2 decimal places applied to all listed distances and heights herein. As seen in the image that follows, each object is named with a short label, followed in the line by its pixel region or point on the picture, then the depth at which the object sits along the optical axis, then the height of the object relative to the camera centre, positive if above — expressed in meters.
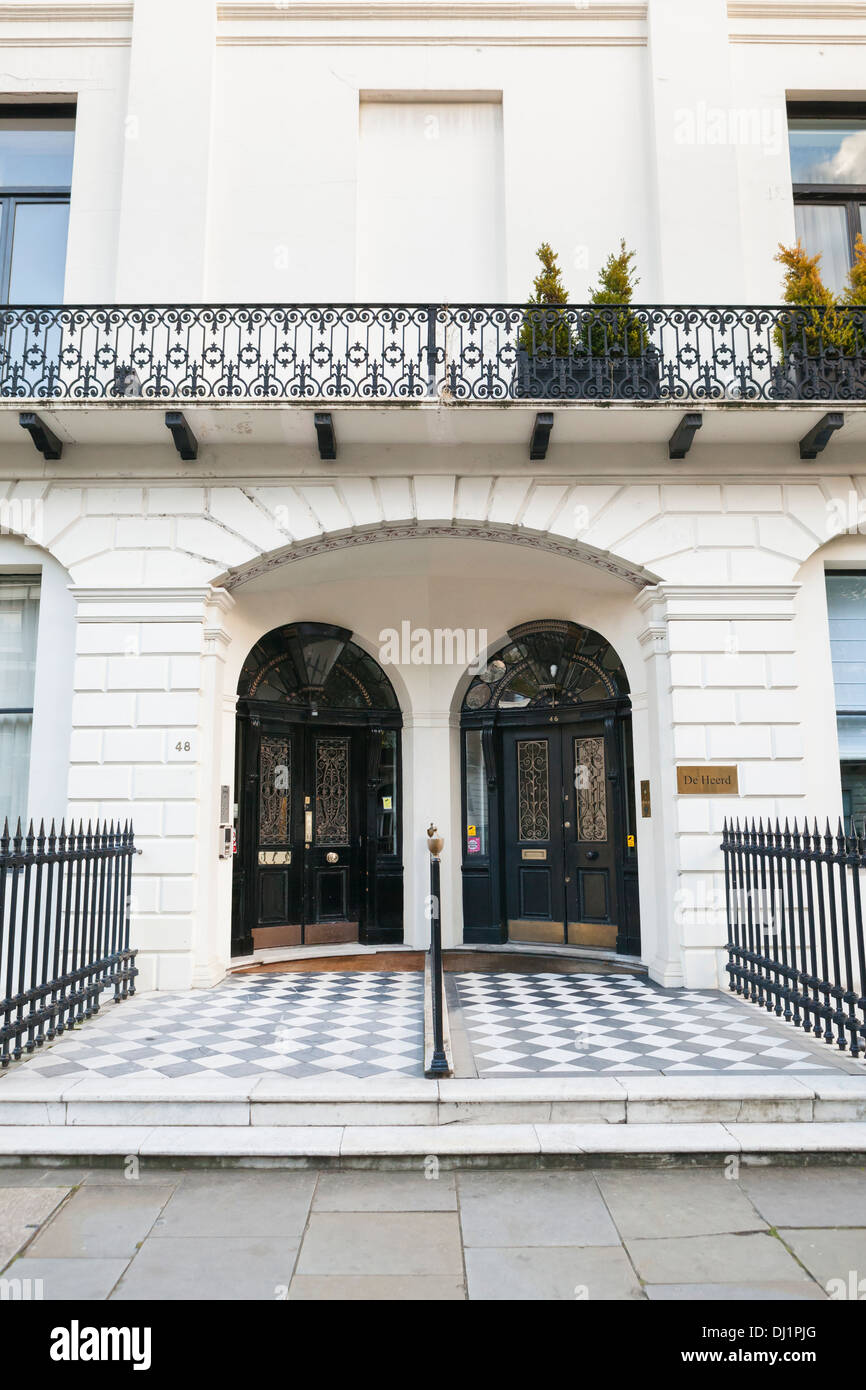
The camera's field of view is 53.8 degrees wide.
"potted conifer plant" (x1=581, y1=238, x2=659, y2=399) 8.65 +4.97
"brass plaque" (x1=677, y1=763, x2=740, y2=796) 8.55 +0.58
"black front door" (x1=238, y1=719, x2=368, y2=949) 10.58 +0.13
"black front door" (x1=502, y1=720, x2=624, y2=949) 10.47 +0.09
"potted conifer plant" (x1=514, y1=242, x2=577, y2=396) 8.62 +5.06
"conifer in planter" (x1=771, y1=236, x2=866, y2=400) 8.70 +5.07
